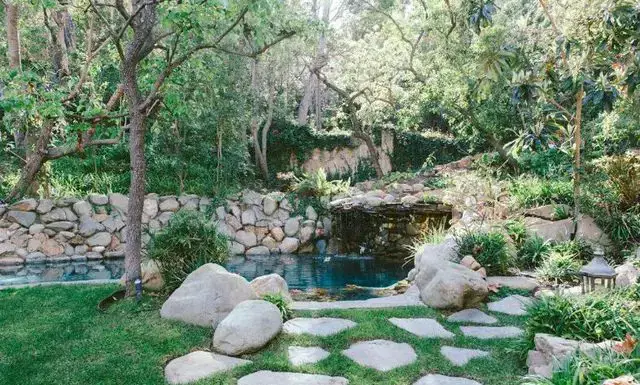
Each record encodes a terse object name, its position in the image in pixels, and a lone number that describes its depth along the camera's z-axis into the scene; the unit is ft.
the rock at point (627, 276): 12.98
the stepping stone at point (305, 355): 10.28
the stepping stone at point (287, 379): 9.30
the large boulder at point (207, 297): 12.16
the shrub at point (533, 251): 17.92
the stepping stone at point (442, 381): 9.38
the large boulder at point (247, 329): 10.62
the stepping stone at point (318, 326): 11.89
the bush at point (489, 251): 16.75
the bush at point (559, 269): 15.96
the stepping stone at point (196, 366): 9.53
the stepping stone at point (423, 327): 11.93
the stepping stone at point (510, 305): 13.51
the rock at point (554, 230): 19.08
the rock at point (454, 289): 13.43
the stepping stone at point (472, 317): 12.89
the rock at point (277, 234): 32.02
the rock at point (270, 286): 13.58
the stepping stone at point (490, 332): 11.85
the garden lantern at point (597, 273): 12.37
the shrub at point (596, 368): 7.39
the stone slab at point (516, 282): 15.36
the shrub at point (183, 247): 14.52
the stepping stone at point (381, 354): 10.22
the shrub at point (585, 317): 9.77
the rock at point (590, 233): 18.22
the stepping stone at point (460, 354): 10.39
